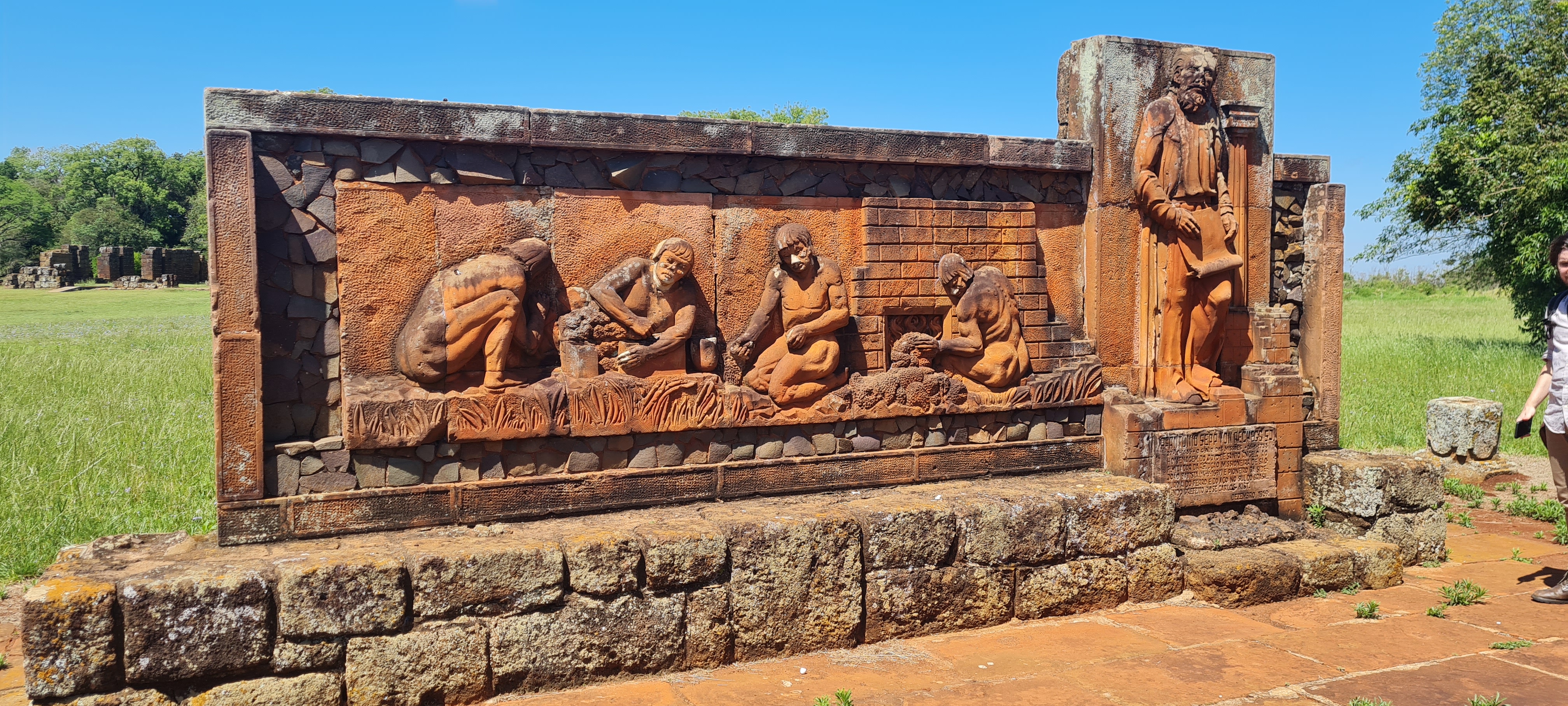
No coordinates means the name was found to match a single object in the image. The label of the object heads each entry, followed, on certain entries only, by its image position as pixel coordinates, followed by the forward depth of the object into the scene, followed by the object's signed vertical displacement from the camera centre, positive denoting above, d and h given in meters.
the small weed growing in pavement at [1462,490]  8.84 -1.44
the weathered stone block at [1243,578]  5.67 -1.40
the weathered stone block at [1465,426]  9.79 -0.97
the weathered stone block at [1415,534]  6.67 -1.36
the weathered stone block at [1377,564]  5.99 -1.40
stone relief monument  4.33 -0.37
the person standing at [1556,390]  5.41 -0.34
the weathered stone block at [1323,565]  5.85 -1.38
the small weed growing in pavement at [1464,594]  5.66 -1.50
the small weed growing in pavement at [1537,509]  7.95 -1.45
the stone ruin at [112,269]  24.75 +1.56
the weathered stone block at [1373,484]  6.66 -1.03
